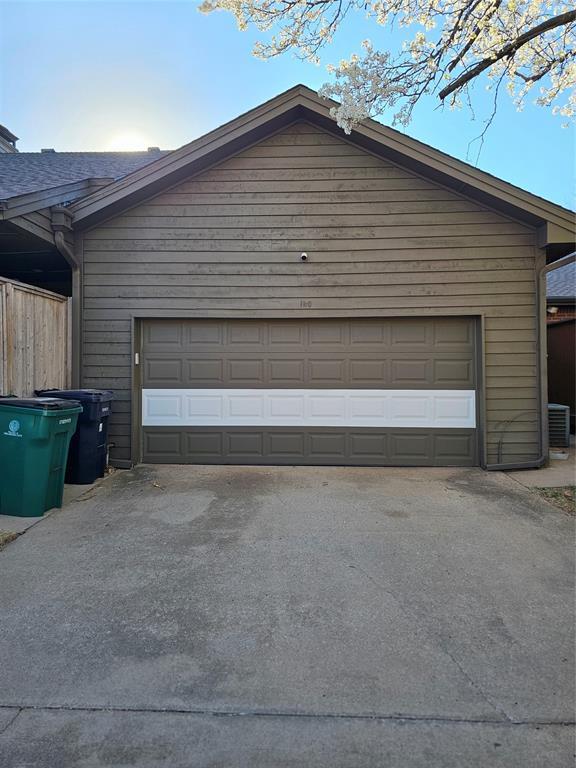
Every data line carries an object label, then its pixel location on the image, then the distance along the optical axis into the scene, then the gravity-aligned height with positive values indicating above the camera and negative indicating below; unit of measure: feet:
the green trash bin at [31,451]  13.74 -1.86
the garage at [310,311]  20.49 +3.49
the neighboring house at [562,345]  32.71 +3.23
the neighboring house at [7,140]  40.64 +22.77
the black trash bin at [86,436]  17.57 -1.83
